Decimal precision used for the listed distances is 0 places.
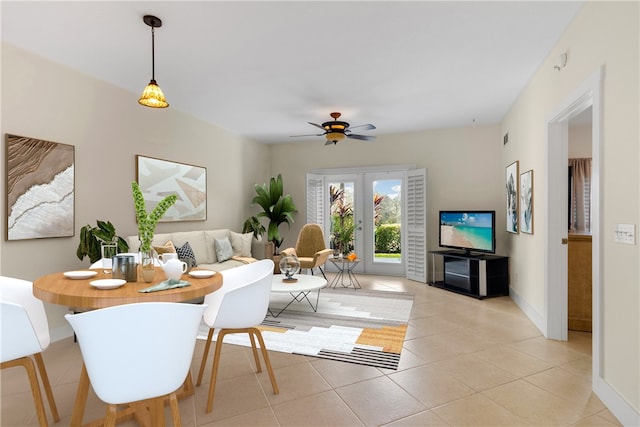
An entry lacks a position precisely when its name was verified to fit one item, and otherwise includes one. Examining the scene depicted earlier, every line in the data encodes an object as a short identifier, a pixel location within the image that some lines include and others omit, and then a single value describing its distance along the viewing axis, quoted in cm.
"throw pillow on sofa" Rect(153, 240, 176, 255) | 392
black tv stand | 502
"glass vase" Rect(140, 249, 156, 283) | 203
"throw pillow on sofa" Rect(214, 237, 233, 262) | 509
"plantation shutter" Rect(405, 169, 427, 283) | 614
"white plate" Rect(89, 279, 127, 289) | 181
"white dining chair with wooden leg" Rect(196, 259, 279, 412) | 216
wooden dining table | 163
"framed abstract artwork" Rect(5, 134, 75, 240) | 309
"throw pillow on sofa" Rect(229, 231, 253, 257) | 553
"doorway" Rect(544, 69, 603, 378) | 330
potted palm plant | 666
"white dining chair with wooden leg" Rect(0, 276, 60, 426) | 168
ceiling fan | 484
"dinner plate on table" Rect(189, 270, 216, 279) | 224
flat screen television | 519
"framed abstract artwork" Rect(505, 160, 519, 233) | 466
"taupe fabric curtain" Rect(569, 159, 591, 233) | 512
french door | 670
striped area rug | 307
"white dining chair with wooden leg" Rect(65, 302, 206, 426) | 140
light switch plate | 196
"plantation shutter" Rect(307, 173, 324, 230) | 703
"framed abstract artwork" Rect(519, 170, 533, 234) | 394
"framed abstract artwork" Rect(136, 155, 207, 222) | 454
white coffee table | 392
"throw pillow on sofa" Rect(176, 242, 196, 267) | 432
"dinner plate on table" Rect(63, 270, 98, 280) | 210
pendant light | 266
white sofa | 445
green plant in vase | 201
